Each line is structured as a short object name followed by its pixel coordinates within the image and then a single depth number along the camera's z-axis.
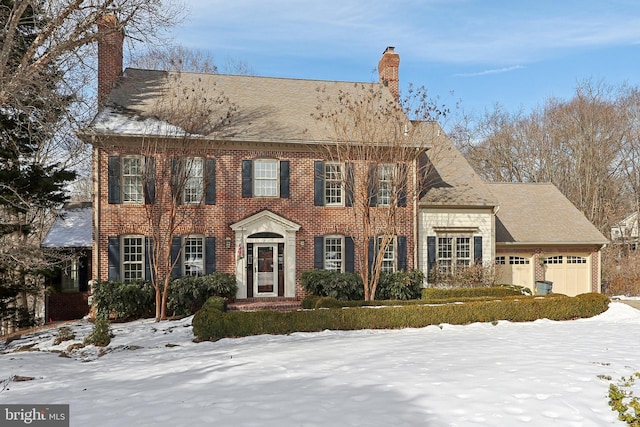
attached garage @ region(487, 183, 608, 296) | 18.80
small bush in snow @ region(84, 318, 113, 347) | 10.22
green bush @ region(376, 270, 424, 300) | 15.55
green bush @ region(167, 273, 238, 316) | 14.25
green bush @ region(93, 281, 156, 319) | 13.90
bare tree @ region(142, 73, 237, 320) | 13.66
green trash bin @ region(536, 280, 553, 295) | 17.61
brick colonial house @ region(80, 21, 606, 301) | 14.77
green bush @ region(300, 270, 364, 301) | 15.05
